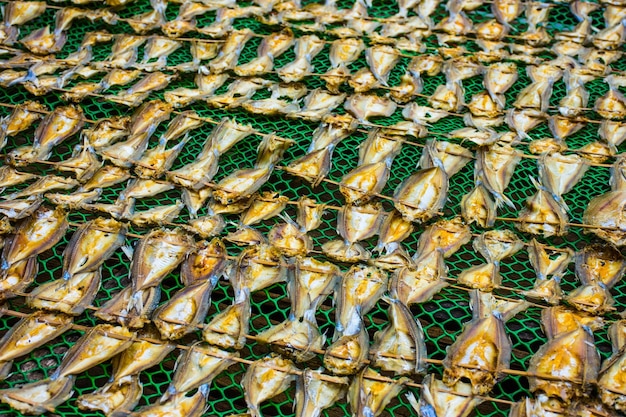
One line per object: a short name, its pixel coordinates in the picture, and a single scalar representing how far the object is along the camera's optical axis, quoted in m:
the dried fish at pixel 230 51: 3.58
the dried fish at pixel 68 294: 2.35
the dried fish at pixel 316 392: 2.13
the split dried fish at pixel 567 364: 2.10
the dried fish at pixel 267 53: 3.56
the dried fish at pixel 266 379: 2.15
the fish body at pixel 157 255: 2.46
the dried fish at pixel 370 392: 2.10
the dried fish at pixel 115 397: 2.10
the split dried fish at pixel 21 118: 3.19
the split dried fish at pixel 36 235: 2.54
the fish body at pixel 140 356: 2.20
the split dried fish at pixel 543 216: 2.70
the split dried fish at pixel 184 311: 2.29
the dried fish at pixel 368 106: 3.30
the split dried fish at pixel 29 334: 2.23
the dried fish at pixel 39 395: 2.07
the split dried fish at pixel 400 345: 2.20
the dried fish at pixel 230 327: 2.29
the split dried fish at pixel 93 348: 2.20
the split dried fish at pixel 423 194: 2.73
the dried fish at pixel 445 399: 2.09
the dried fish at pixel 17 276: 2.41
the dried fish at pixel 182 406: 2.08
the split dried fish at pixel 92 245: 2.51
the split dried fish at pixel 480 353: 2.15
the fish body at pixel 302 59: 3.52
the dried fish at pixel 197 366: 2.16
